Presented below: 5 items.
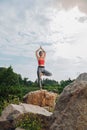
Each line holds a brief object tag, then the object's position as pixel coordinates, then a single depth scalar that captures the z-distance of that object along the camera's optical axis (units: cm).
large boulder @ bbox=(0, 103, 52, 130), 484
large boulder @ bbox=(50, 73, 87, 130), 353
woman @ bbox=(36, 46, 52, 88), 756
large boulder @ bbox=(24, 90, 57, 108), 733
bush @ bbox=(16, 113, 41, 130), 470
